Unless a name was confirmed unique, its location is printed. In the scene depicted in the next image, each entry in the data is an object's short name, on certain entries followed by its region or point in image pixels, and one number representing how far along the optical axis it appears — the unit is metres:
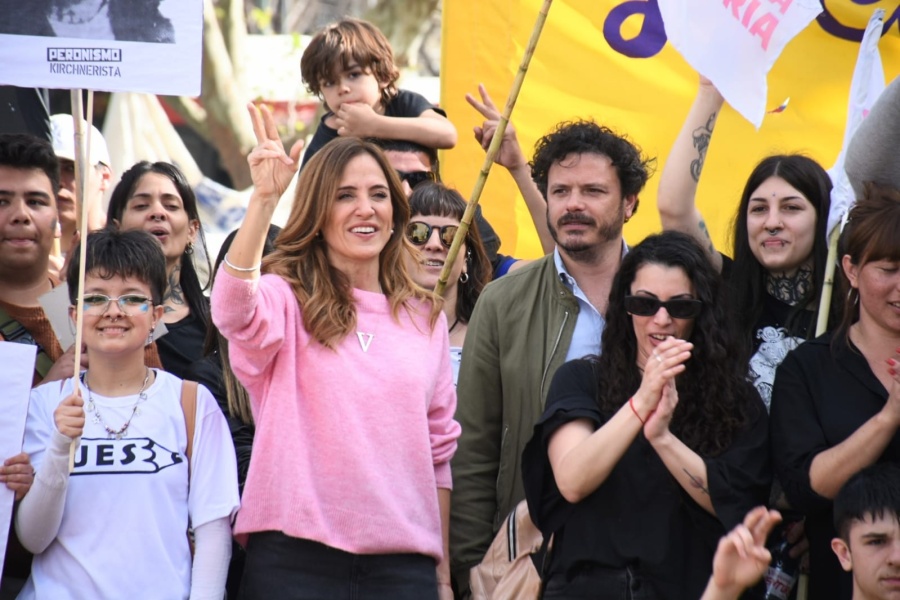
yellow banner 13.17
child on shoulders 11.73
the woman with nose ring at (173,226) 10.66
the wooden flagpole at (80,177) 8.30
